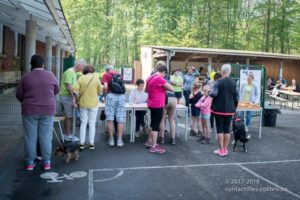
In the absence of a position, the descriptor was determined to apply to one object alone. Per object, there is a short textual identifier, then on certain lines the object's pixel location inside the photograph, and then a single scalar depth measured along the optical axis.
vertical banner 9.33
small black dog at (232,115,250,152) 6.99
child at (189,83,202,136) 8.11
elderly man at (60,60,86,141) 6.89
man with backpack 6.88
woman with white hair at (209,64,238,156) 6.39
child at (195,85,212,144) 7.58
